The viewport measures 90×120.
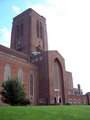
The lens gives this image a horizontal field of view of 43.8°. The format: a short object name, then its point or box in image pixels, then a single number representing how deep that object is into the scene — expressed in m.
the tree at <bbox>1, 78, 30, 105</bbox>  16.10
